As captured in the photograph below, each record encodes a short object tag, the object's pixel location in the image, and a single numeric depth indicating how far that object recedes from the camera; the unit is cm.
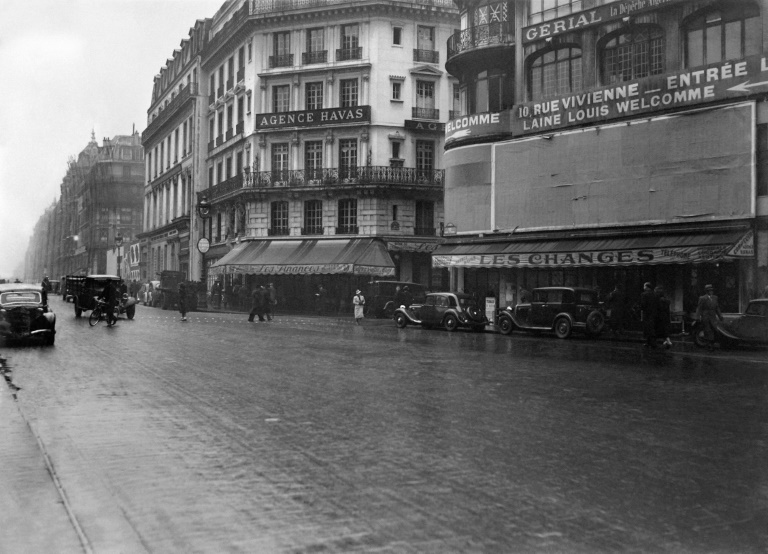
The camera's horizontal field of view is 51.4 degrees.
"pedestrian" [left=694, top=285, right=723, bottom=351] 2059
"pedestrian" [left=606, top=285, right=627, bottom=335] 2505
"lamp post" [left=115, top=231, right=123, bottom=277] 8096
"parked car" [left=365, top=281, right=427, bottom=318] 3797
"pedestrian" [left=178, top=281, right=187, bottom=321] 3228
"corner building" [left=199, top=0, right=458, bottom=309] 4494
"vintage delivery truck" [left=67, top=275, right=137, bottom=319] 3181
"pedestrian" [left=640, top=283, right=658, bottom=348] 2031
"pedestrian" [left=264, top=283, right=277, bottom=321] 3306
